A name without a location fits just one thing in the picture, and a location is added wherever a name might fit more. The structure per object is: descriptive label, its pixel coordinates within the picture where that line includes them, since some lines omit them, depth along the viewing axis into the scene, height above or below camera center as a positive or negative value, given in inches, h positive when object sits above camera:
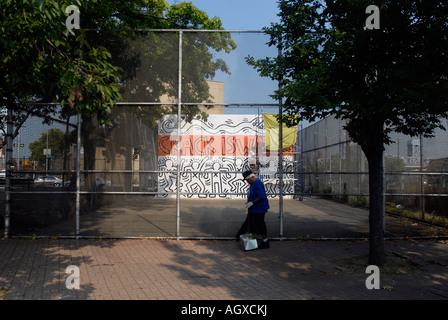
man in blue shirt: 295.6 -31.8
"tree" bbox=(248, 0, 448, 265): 210.5 +68.1
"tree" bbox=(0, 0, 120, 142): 202.7 +71.3
